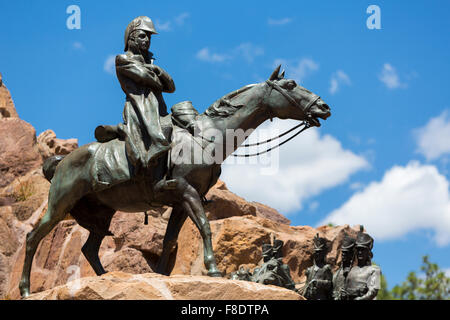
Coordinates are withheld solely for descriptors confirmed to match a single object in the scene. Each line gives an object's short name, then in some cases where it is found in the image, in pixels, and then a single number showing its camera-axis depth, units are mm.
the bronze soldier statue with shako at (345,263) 19891
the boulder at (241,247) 25844
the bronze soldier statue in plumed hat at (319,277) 20625
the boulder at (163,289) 12922
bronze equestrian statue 14859
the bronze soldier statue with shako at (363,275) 18312
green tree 70562
